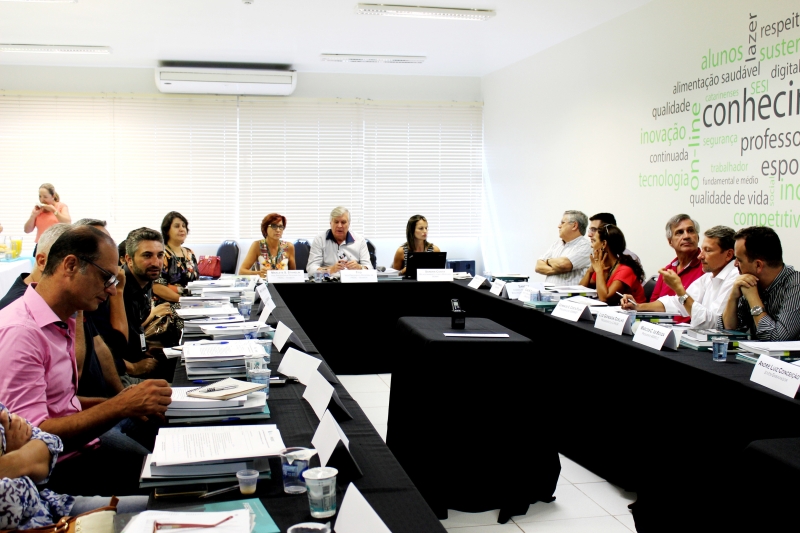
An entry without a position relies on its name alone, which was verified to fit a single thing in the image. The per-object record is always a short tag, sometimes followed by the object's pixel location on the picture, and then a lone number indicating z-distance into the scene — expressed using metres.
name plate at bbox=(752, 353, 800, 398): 2.21
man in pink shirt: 1.84
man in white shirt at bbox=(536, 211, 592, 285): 5.54
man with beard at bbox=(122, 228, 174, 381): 3.31
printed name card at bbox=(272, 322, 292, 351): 2.70
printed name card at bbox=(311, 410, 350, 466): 1.52
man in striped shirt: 3.00
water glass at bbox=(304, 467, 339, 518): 1.33
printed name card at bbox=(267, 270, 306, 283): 5.54
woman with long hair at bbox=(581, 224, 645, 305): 4.45
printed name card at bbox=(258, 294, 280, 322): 3.19
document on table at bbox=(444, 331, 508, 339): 3.09
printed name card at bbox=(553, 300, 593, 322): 3.69
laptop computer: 5.89
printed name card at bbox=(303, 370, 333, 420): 1.83
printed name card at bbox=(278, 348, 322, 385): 2.06
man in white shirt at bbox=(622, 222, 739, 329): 3.55
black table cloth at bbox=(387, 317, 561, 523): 2.98
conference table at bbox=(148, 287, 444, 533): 1.34
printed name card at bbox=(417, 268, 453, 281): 5.78
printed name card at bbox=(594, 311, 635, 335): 3.28
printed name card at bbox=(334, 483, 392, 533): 1.12
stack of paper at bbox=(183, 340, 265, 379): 2.24
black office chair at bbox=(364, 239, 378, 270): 7.40
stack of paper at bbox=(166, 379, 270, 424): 1.83
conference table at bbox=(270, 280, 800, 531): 2.38
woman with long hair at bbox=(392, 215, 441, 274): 6.48
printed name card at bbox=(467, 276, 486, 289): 5.17
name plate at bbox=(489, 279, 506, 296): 4.69
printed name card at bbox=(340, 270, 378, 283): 5.65
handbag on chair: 5.75
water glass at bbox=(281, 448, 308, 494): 1.46
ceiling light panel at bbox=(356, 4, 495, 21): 5.72
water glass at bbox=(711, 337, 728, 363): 2.69
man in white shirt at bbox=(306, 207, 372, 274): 6.34
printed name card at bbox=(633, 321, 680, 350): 2.93
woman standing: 7.93
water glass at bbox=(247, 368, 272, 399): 2.11
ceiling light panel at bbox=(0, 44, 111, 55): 7.30
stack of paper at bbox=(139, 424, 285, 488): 1.44
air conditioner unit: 8.10
